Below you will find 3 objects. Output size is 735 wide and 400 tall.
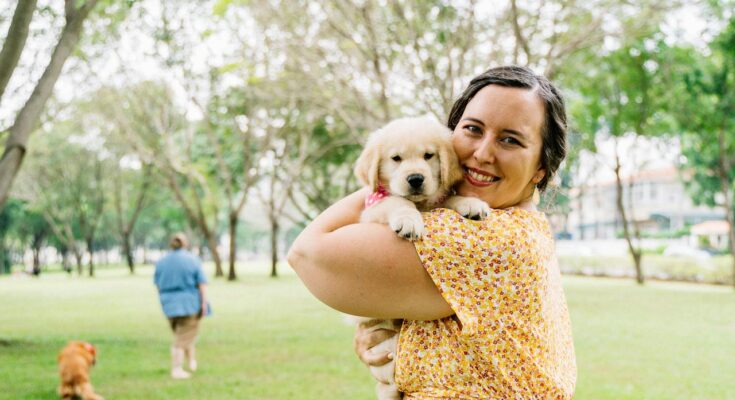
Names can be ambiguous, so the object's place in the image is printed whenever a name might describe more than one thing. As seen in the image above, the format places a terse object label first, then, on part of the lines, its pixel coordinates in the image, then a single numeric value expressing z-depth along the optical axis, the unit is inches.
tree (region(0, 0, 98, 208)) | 242.2
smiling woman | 80.7
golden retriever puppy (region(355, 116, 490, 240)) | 100.8
